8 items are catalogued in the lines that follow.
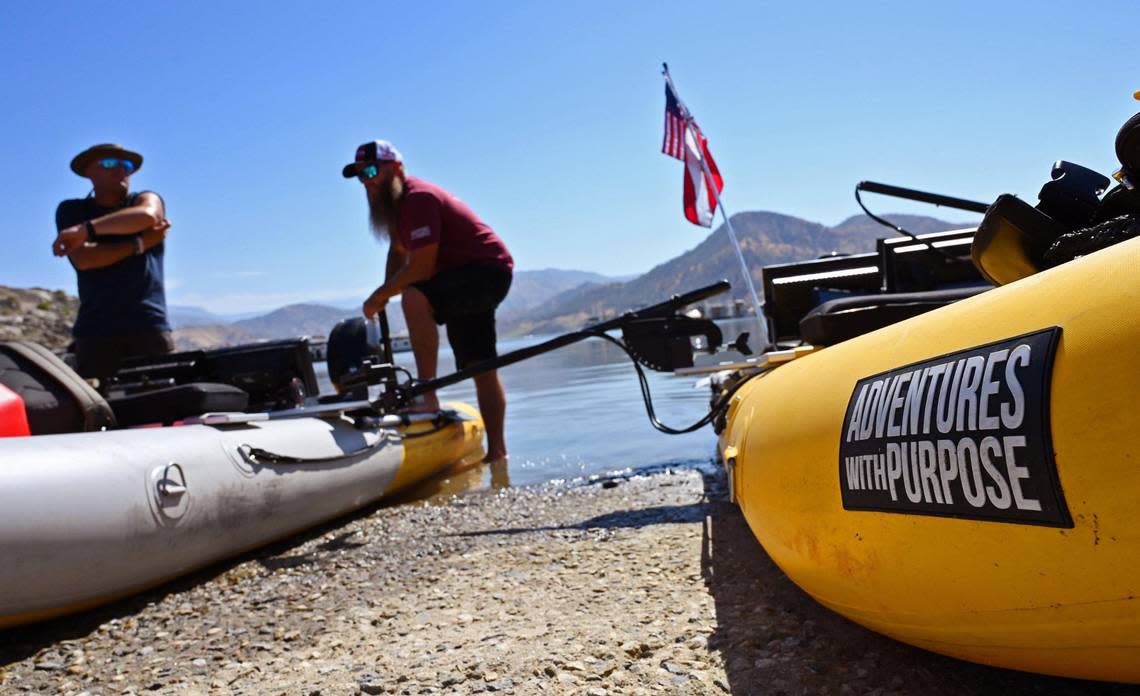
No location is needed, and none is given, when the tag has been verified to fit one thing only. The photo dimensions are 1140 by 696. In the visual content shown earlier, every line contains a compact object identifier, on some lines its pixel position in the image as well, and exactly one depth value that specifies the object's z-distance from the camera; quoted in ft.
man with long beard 19.17
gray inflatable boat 9.01
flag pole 18.37
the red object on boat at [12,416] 10.95
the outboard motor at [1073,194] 6.40
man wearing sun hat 17.70
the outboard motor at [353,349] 20.51
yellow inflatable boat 3.94
